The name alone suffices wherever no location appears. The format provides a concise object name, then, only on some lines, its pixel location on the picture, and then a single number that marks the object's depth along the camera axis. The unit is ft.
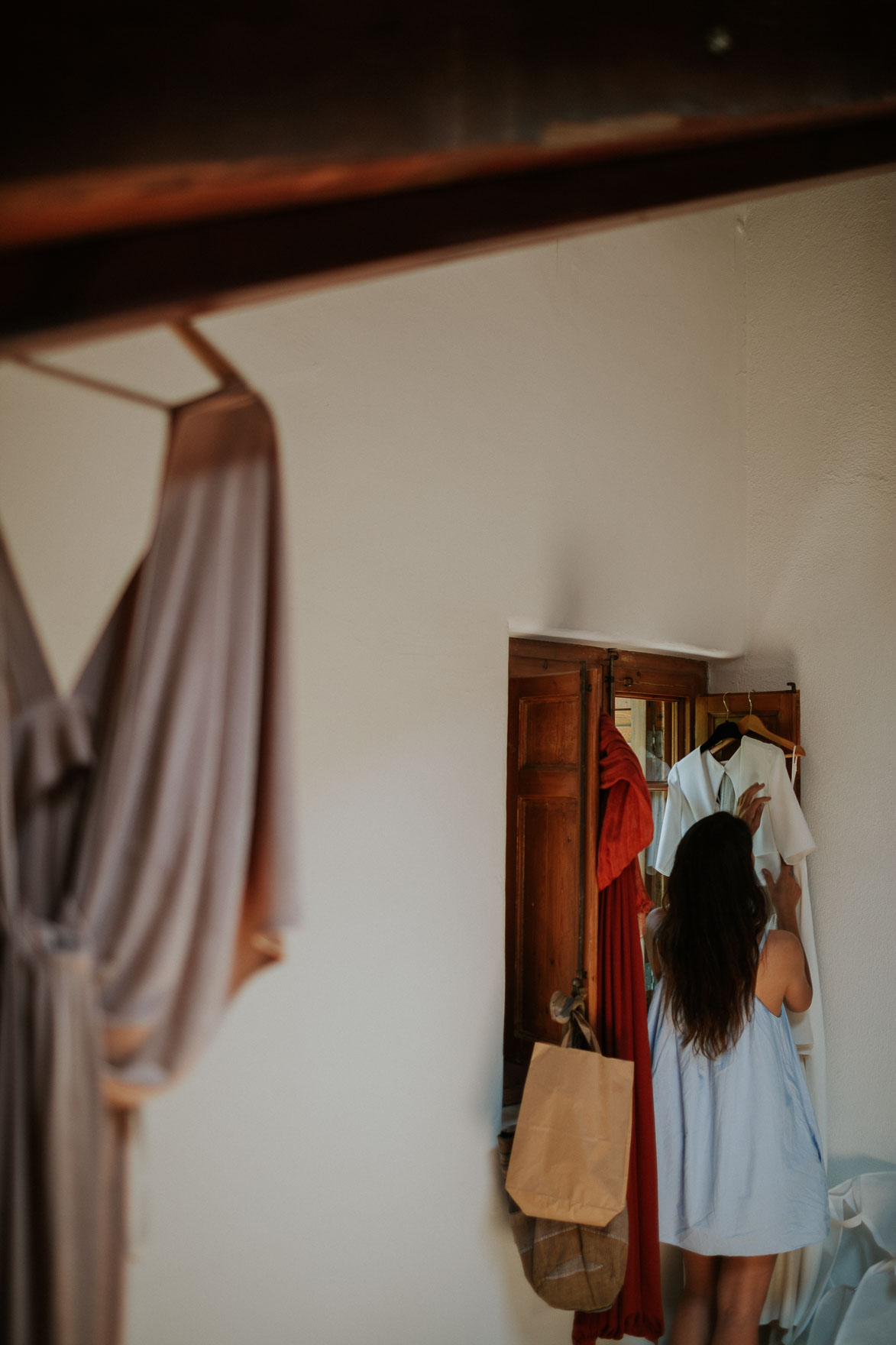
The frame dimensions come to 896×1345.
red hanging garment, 7.64
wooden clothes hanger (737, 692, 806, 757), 9.50
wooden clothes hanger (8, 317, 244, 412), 2.77
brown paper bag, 6.95
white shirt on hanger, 9.15
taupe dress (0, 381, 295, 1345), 2.32
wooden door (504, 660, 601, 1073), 7.98
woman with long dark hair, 7.71
